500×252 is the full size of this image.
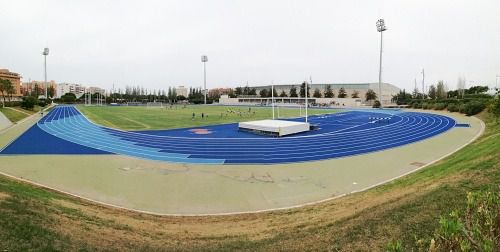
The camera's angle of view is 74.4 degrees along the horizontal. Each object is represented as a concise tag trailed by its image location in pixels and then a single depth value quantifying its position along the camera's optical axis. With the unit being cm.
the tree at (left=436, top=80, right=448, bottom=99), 9930
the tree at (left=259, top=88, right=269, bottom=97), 13375
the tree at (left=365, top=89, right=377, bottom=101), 10869
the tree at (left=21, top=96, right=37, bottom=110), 6625
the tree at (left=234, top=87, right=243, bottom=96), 15088
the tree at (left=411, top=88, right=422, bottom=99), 11218
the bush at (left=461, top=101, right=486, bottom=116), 4767
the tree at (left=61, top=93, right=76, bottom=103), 11812
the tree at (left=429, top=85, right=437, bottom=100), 10356
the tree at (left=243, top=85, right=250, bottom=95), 14558
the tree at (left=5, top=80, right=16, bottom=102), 6700
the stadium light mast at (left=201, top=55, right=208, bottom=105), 12488
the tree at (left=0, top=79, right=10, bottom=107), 6562
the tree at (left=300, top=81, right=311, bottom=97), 12166
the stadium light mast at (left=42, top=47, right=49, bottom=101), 9669
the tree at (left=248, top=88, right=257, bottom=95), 14912
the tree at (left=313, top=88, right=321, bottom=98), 11786
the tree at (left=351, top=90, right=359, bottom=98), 11673
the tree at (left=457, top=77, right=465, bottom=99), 9273
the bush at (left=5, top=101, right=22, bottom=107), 6785
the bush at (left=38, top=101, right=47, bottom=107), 8299
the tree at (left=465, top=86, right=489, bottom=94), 7789
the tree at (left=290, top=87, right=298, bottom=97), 12756
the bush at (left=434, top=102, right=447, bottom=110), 6432
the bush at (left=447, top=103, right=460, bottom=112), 5622
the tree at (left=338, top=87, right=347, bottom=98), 11406
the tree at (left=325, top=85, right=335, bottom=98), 11519
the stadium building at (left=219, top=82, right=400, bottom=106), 10915
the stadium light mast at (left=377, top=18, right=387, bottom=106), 7883
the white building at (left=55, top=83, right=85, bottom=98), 19162
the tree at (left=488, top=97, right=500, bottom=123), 2688
